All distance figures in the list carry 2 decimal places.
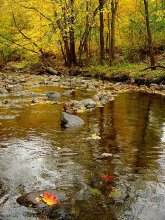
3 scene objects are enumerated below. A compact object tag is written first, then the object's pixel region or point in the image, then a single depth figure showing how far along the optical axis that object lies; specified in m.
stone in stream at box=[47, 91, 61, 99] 8.96
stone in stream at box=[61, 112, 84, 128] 5.70
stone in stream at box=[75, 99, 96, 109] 7.56
